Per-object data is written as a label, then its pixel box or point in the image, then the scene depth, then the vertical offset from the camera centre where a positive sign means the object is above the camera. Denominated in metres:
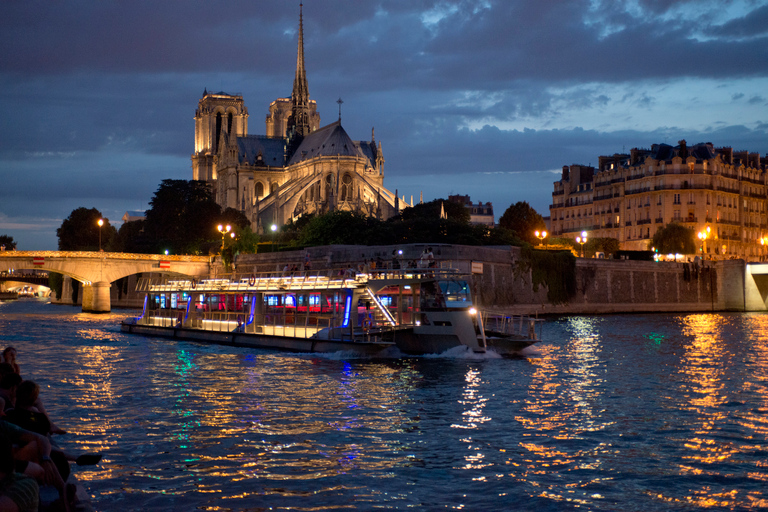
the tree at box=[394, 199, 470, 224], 94.25 +9.93
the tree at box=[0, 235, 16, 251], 160.62 +11.67
